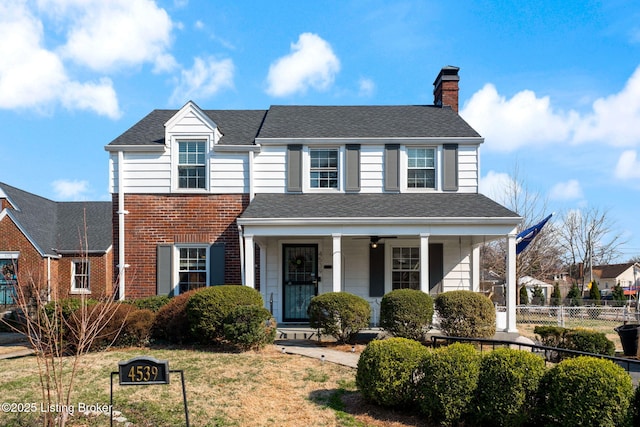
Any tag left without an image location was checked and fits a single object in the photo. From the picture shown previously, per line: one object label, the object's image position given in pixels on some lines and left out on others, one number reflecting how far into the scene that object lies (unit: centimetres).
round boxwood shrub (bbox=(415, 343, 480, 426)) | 645
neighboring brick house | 2206
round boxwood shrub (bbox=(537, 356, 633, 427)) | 568
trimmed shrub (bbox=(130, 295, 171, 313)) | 1271
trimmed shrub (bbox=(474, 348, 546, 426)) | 621
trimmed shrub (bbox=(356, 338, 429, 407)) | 690
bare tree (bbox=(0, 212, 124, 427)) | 534
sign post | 580
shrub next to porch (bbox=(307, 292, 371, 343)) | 1113
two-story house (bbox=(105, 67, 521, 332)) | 1430
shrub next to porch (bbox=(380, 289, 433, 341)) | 1106
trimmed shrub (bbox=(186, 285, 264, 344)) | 1054
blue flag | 1631
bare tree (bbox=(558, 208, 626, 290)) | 4125
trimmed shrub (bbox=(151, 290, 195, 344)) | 1107
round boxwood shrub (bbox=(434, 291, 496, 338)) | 1122
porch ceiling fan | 1434
